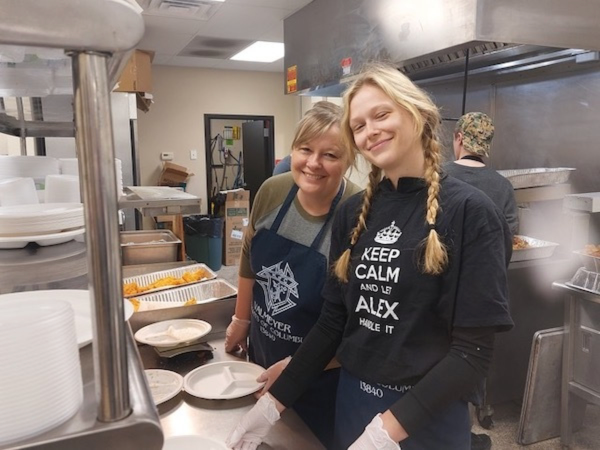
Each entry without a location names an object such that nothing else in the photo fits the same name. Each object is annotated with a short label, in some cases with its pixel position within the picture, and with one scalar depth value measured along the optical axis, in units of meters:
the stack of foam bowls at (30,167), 1.64
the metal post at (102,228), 0.42
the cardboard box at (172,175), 6.40
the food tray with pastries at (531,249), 2.63
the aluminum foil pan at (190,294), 2.01
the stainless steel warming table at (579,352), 2.36
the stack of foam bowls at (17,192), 1.38
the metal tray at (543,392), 2.47
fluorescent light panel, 5.32
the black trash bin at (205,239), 6.03
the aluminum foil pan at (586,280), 2.28
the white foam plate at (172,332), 1.55
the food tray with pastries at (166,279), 2.13
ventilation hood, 2.10
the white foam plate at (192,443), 1.03
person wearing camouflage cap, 2.51
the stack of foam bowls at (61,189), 1.50
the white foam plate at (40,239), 1.13
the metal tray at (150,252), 2.82
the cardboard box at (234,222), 6.31
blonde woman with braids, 1.06
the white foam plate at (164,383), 1.27
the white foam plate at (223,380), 1.31
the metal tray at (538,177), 2.64
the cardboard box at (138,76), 4.34
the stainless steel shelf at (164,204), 1.33
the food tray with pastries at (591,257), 2.37
